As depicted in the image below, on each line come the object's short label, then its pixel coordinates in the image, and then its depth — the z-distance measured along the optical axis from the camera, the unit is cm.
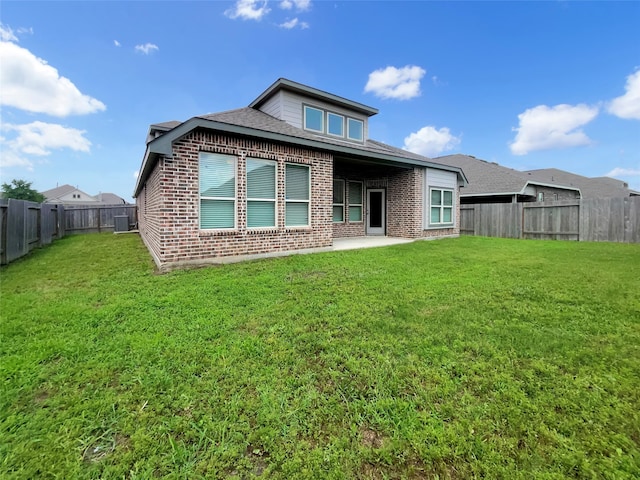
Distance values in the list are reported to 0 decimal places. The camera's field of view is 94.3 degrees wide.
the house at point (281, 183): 653
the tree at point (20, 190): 3866
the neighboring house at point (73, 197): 4931
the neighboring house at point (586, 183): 2430
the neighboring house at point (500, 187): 1747
